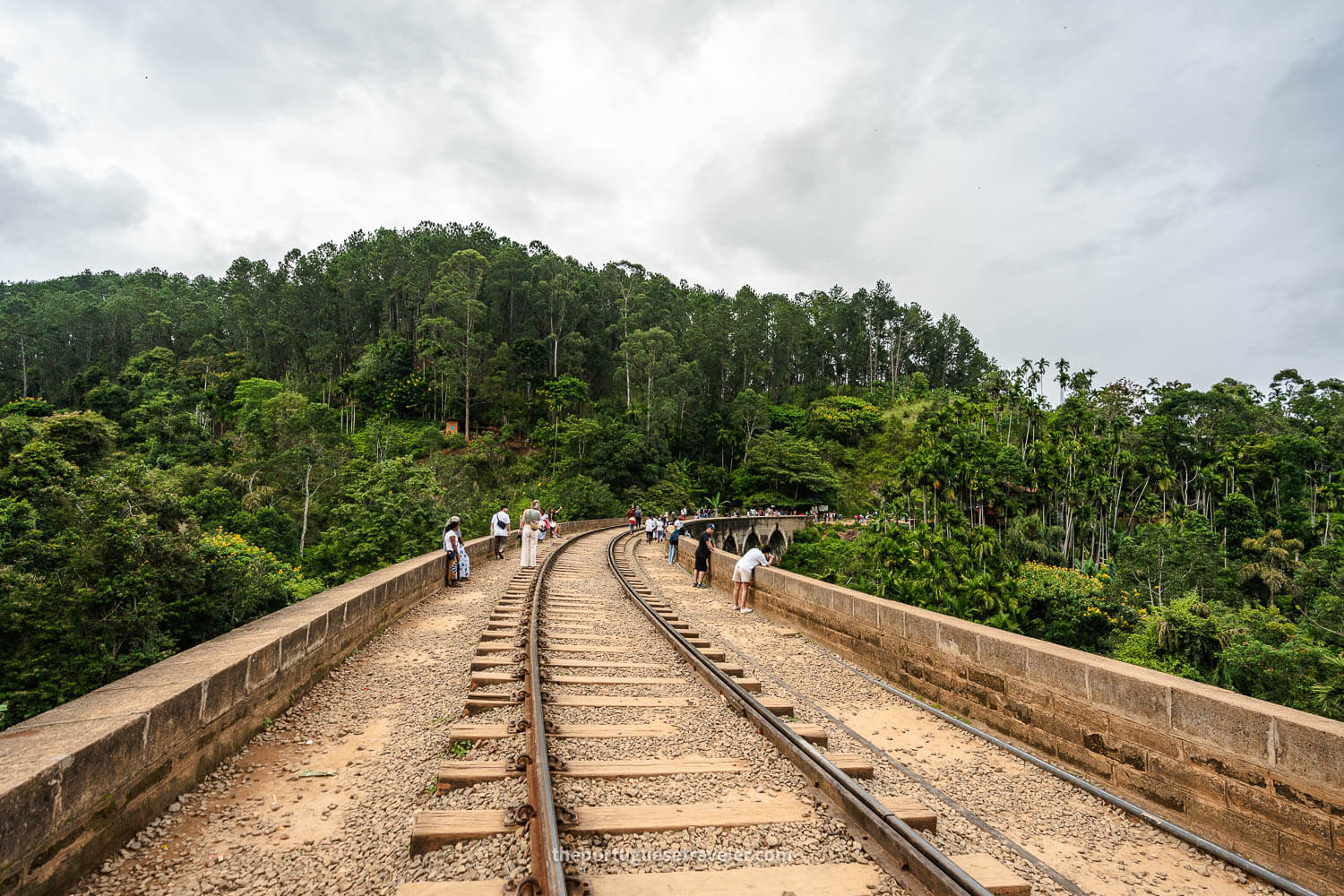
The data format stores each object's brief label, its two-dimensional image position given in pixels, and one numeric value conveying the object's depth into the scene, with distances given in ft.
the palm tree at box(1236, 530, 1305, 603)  113.60
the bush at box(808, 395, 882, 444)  224.53
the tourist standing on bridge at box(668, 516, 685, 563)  63.41
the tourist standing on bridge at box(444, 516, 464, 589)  40.24
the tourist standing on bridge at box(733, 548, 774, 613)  36.63
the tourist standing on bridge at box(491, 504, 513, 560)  59.67
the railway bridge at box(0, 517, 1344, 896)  9.20
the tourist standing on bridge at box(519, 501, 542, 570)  46.70
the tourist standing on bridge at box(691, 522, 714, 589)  46.24
